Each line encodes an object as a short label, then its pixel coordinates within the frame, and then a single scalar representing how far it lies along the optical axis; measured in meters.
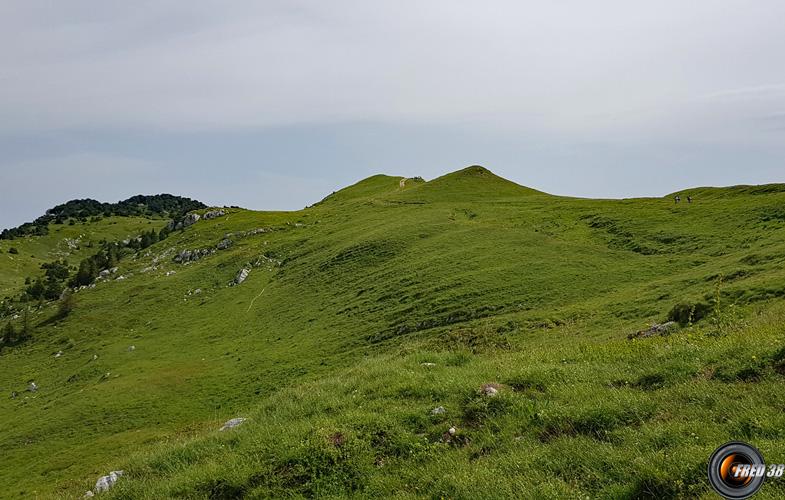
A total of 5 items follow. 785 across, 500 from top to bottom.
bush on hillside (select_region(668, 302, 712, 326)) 21.25
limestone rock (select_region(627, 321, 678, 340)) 20.23
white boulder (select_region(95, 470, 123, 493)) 12.63
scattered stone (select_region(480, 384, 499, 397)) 12.02
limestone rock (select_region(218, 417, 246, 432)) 15.45
